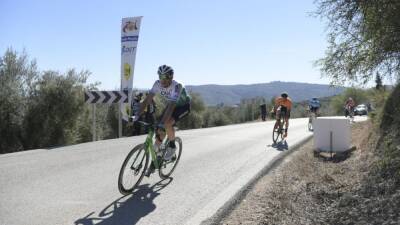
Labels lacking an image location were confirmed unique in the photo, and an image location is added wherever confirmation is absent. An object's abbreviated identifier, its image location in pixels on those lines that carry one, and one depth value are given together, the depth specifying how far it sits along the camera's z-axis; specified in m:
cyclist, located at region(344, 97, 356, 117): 31.50
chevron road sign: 16.42
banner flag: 19.70
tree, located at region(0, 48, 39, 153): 20.97
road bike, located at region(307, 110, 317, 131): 22.58
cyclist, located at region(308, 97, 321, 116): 23.03
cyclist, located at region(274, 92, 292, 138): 16.30
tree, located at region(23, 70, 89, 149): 21.84
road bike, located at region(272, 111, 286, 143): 15.73
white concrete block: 12.16
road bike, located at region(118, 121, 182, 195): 7.25
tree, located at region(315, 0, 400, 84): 9.24
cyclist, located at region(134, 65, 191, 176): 7.88
